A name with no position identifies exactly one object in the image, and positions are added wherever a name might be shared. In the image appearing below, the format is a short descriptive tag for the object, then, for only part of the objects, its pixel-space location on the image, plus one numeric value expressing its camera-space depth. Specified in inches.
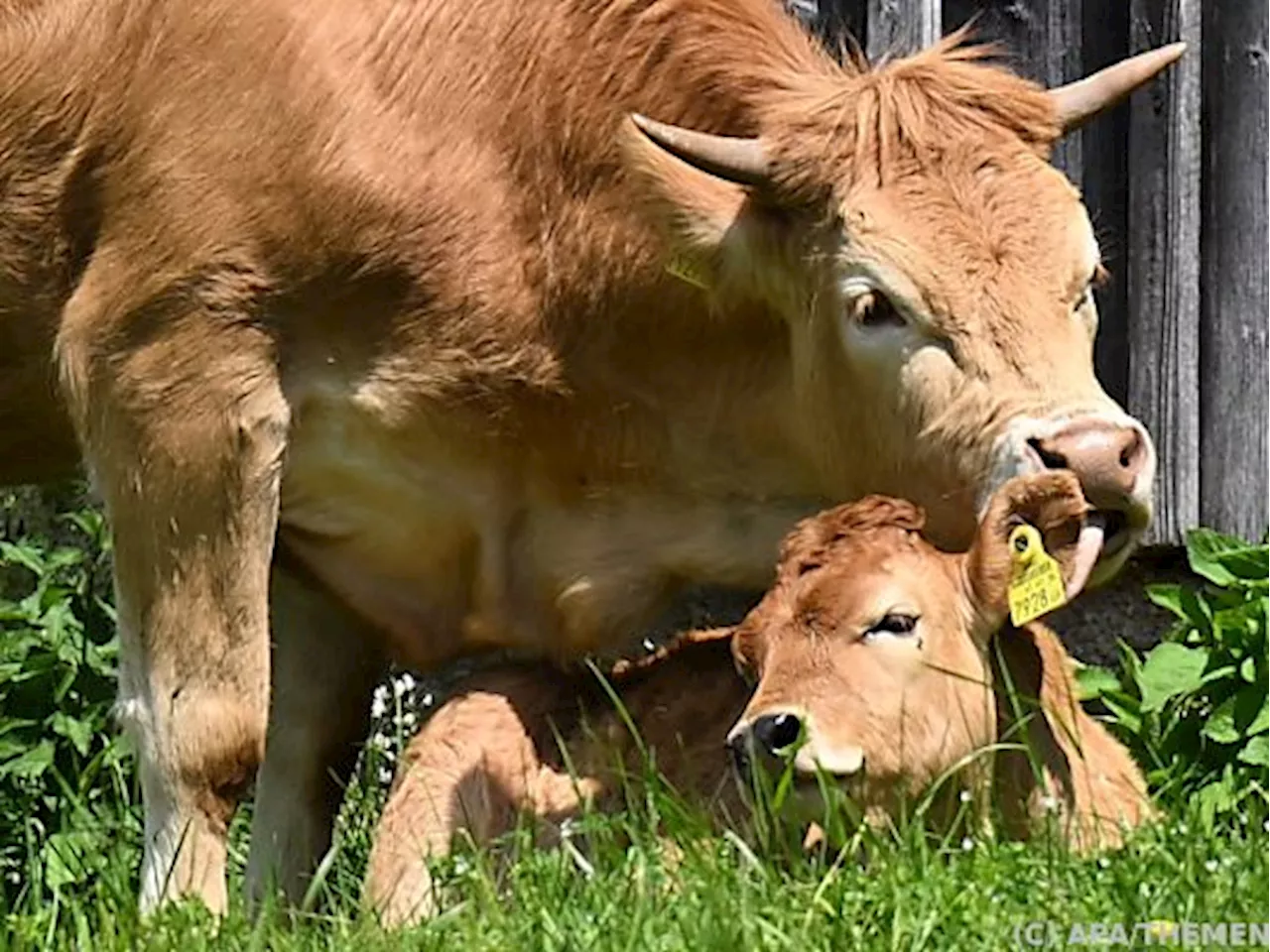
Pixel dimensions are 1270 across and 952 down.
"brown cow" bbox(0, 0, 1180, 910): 490.3
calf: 432.8
